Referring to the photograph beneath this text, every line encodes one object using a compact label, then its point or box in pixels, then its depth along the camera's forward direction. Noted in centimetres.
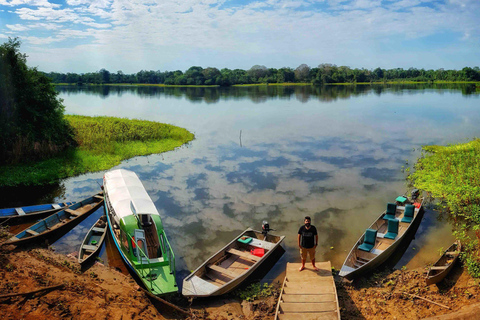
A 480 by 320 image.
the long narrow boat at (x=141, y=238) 1191
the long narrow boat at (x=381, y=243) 1260
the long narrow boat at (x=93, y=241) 1396
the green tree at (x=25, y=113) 2562
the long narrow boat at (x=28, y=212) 1752
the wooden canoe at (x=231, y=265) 1166
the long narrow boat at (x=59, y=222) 1512
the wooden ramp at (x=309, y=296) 962
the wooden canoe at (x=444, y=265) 1138
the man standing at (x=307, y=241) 1179
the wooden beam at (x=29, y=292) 918
